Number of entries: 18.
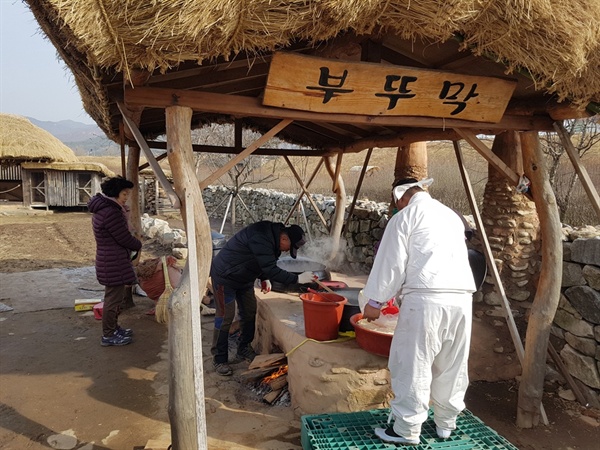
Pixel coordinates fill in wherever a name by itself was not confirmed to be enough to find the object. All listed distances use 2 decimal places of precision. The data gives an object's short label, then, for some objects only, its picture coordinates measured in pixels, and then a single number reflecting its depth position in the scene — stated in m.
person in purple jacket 4.84
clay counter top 3.46
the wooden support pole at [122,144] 5.65
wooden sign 3.14
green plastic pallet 2.85
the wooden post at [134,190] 6.96
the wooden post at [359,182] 7.23
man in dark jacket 4.04
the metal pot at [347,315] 3.73
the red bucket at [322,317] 3.55
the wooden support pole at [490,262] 3.97
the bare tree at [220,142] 15.50
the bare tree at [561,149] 7.57
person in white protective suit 2.73
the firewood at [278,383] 4.04
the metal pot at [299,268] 5.04
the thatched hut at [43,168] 18.52
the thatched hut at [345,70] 2.47
